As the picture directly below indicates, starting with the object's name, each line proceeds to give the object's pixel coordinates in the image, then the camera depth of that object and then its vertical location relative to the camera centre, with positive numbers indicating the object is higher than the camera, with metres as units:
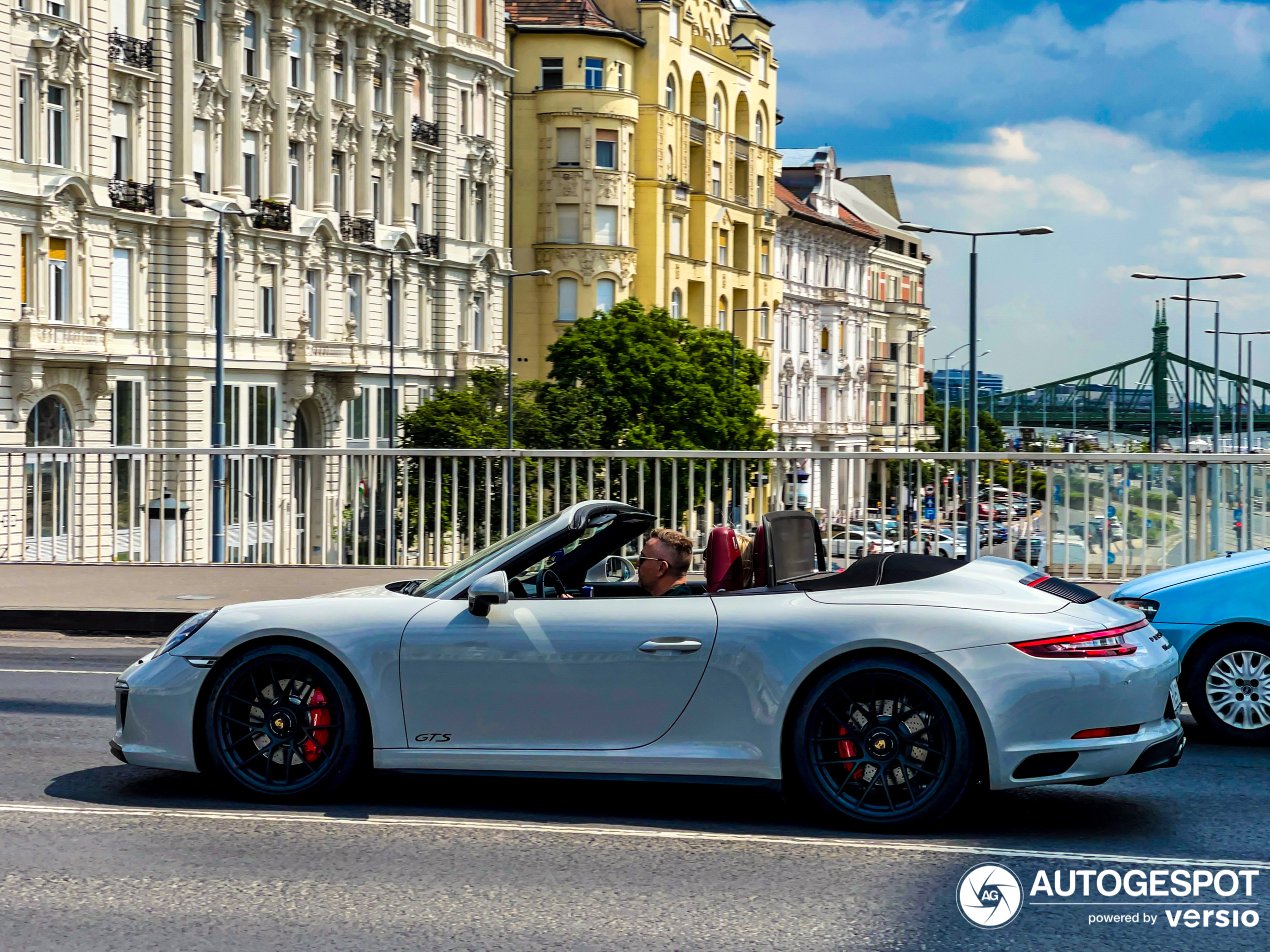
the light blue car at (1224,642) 8.45 -0.98
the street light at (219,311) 40.81 +3.65
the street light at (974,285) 33.03 +3.61
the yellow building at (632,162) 76.88 +13.57
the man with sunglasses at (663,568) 6.87 -0.49
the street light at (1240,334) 66.62 +4.35
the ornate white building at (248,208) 45.19 +7.61
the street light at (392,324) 54.91 +4.29
